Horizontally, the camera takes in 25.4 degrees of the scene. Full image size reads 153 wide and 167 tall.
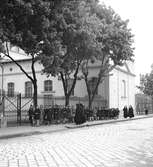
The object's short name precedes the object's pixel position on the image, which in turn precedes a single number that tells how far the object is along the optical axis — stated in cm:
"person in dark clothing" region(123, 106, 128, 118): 3845
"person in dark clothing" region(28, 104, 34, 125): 2463
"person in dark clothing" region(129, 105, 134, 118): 3878
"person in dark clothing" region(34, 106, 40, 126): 2390
